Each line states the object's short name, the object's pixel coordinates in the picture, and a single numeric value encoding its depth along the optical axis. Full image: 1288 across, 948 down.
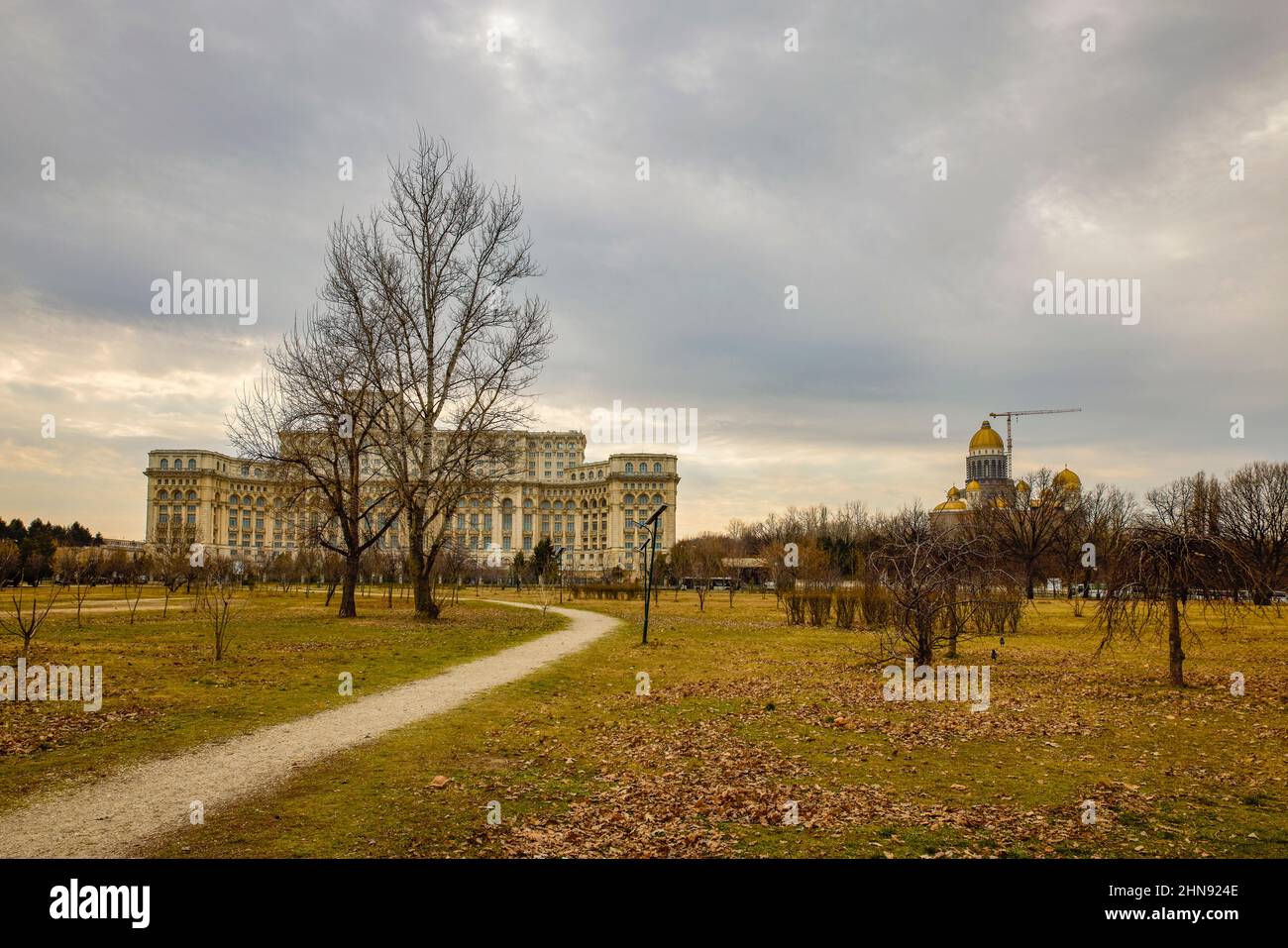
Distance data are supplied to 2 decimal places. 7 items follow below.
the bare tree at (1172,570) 14.65
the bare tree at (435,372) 32.34
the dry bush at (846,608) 33.50
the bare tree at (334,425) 32.06
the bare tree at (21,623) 16.90
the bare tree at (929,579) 18.47
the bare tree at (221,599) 17.53
